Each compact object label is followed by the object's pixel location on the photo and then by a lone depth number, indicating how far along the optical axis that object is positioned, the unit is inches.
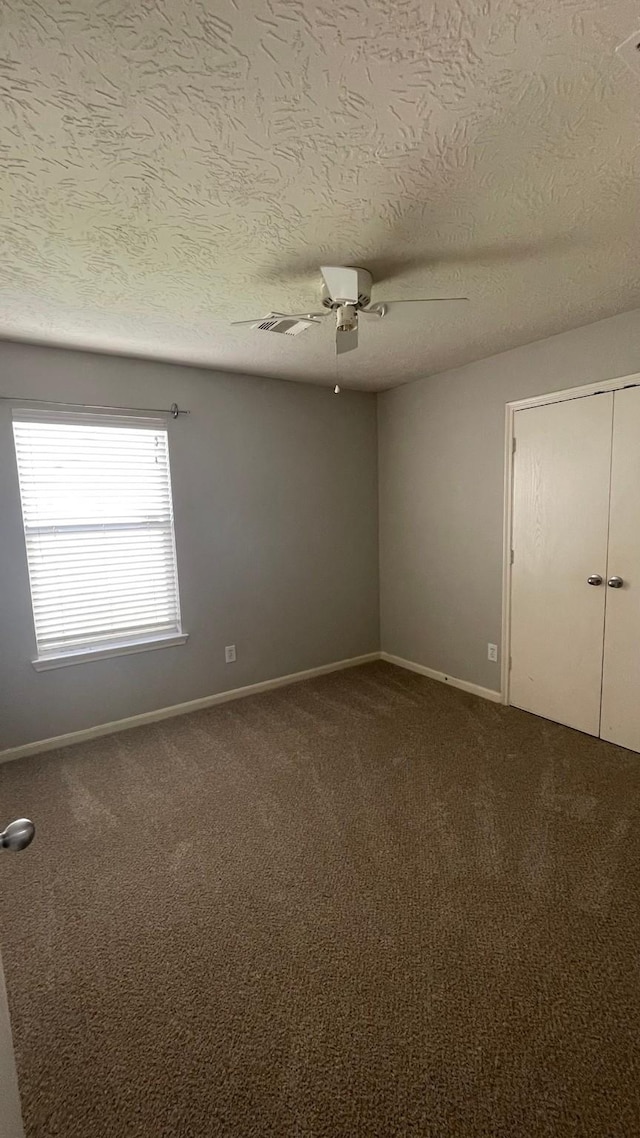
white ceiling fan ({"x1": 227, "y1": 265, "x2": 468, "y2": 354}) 74.2
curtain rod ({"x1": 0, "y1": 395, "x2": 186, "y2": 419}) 108.1
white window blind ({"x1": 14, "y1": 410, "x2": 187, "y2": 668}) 113.0
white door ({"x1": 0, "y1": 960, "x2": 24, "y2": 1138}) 30.0
